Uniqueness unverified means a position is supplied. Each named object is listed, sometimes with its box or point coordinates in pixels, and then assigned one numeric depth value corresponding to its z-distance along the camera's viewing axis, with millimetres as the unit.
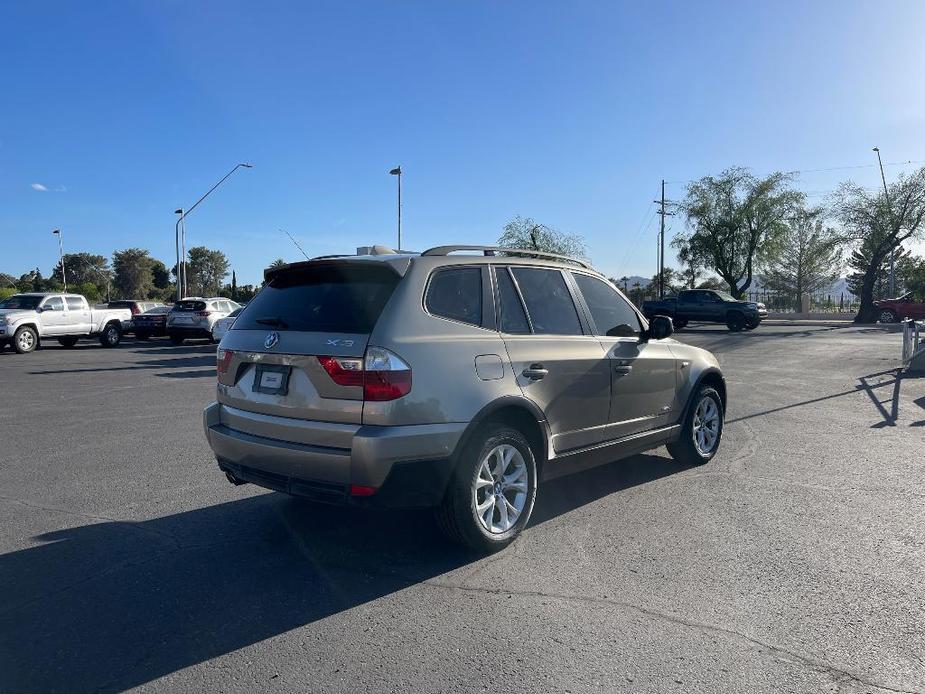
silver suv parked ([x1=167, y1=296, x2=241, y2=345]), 23578
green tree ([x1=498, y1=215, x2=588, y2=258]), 45750
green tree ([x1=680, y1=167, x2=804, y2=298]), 49281
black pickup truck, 30953
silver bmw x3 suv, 3689
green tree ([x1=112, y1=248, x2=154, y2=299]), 85625
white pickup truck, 20578
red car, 35844
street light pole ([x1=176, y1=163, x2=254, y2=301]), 30506
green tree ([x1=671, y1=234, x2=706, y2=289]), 52250
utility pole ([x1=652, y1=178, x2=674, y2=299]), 56219
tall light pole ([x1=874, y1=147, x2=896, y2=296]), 39281
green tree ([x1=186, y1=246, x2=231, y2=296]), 91812
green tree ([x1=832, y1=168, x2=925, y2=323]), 38844
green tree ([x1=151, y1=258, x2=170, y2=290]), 89250
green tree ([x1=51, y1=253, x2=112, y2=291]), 89250
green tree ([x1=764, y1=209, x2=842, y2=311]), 48562
